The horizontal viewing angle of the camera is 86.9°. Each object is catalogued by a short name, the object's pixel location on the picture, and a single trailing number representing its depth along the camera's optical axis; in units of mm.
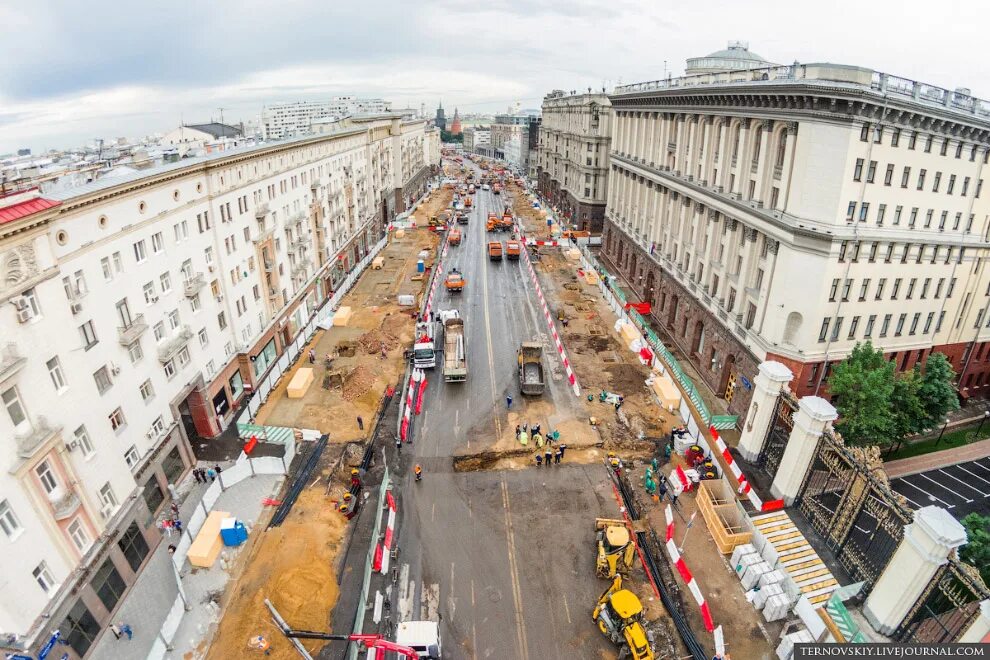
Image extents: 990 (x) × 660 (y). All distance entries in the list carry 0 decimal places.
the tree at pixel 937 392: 35719
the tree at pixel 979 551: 24047
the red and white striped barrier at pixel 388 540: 28161
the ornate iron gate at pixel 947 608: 18859
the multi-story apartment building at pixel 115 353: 21828
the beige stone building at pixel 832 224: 33406
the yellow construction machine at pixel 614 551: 27312
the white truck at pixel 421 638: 22906
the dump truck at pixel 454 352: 46781
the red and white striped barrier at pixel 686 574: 25395
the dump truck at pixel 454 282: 70562
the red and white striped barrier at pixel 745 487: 29750
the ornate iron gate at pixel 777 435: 31156
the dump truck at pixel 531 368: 44500
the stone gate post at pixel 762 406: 31034
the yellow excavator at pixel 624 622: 22734
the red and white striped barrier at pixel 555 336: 46738
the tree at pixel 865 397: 31781
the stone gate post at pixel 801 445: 27203
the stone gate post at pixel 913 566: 19344
